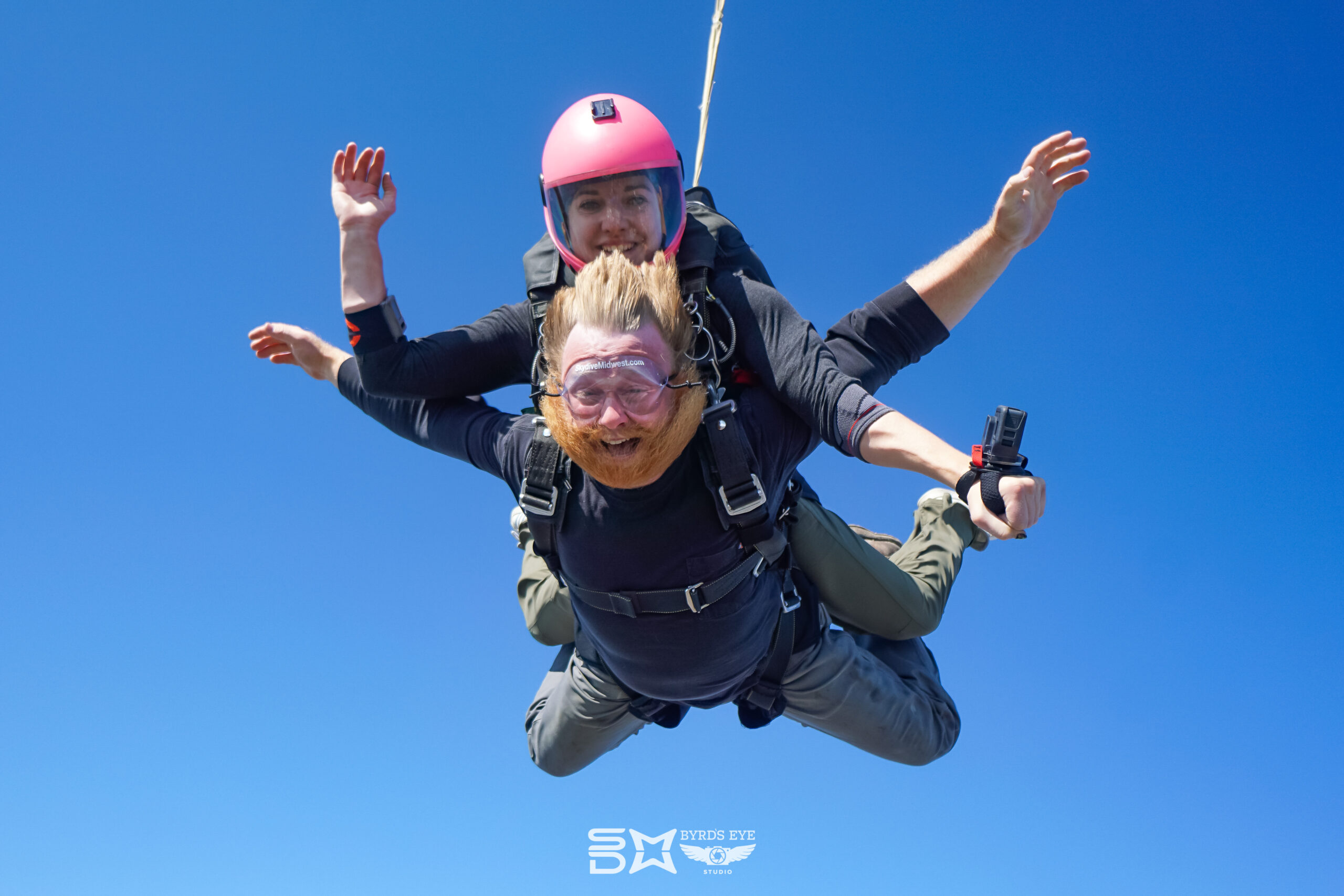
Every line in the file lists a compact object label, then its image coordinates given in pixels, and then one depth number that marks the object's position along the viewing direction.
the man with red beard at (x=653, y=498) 3.62
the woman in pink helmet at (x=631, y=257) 4.02
